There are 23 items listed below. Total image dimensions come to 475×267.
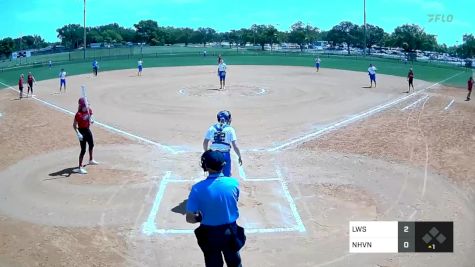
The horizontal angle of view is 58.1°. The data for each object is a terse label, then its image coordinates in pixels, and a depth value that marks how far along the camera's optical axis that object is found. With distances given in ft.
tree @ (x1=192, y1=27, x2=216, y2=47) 415.44
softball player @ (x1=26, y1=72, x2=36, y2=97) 88.17
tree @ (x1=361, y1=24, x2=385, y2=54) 325.42
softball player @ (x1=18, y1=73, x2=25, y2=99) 87.35
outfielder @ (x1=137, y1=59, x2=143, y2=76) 129.10
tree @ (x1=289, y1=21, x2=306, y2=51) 335.26
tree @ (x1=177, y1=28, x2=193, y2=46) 405.80
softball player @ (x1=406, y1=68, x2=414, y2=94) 92.10
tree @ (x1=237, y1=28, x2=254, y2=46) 339.12
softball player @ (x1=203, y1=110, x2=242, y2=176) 28.17
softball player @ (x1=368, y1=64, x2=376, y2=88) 98.72
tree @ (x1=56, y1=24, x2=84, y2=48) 387.96
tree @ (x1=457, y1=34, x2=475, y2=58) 183.93
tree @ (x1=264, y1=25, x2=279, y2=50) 310.86
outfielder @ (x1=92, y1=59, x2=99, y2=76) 131.23
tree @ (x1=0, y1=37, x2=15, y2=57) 288.92
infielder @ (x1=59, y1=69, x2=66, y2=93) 95.60
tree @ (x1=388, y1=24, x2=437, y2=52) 217.15
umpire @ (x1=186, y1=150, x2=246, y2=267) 15.03
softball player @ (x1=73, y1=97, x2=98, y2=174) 38.64
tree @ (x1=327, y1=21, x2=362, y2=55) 337.72
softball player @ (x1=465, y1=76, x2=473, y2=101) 84.53
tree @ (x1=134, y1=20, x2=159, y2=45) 361.28
